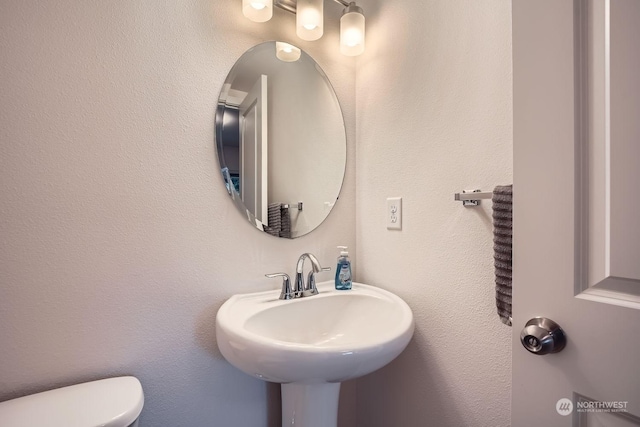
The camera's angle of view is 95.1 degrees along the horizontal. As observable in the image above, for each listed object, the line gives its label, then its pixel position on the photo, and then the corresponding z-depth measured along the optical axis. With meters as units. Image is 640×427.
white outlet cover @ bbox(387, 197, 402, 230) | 1.10
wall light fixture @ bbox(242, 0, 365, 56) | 1.04
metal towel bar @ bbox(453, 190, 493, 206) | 0.77
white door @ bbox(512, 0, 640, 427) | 0.43
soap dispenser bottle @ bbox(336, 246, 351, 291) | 1.16
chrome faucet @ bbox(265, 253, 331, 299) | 1.05
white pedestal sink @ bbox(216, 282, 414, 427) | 0.68
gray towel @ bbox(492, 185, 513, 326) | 0.68
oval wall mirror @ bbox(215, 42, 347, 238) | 1.07
